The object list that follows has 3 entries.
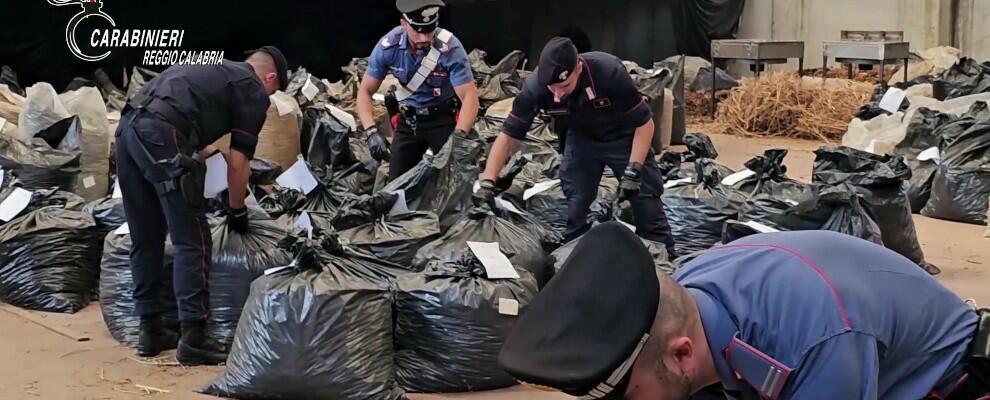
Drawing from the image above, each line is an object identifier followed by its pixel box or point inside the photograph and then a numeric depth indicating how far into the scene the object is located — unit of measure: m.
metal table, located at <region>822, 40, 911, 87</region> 11.31
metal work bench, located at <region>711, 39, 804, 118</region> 11.87
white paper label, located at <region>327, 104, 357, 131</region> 6.86
